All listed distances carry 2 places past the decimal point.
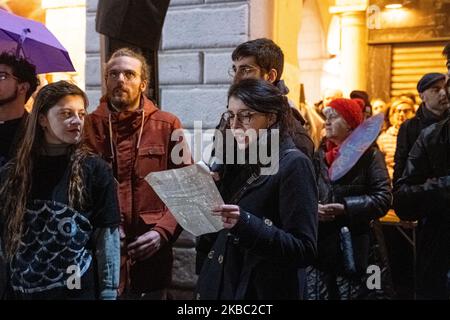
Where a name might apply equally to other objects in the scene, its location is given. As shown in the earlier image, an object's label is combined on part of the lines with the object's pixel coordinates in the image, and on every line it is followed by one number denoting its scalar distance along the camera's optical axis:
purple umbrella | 3.71
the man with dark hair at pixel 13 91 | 3.31
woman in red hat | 3.72
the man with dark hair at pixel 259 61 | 3.57
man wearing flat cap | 4.59
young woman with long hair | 2.79
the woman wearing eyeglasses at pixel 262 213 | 2.47
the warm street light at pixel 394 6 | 9.55
